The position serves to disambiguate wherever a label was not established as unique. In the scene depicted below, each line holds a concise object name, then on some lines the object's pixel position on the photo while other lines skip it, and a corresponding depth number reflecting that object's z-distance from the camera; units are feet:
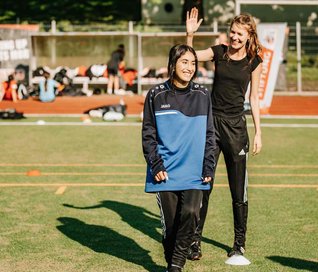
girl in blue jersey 20.30
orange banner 69.92
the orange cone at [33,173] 39.01
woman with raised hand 23.65
